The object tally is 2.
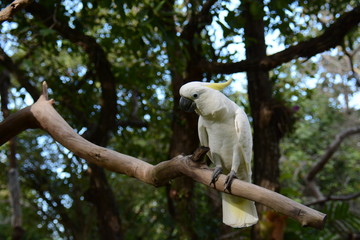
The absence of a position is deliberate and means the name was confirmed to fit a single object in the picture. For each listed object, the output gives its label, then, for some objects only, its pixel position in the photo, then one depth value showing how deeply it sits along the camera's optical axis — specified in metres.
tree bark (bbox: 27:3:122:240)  6.52
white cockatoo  2.94
